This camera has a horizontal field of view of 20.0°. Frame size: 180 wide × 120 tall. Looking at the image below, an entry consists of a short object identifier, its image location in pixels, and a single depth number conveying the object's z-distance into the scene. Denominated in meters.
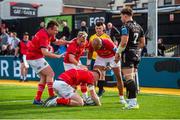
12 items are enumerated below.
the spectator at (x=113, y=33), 19.64
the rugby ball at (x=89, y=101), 11.47
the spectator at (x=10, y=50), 24.72
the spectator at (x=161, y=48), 20.82
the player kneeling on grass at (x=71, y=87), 11.05
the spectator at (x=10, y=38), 25.30
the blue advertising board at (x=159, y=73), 17.28
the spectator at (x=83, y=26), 21.03
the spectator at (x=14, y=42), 24.34
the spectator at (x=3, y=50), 25.28
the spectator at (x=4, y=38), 25.89
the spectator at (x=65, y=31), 22.54
